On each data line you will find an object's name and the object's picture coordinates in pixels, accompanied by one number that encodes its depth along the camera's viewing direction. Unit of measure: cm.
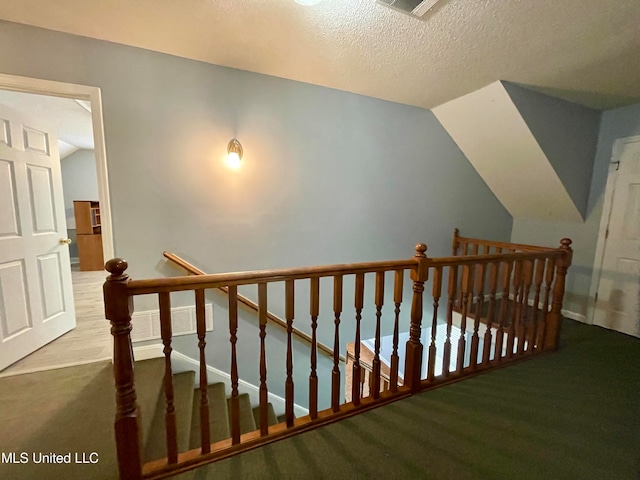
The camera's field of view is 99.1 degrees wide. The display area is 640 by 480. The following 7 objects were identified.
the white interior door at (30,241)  188
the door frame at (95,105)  168
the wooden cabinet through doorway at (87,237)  505
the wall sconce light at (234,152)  213
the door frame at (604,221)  273
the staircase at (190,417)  145
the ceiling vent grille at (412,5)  139
